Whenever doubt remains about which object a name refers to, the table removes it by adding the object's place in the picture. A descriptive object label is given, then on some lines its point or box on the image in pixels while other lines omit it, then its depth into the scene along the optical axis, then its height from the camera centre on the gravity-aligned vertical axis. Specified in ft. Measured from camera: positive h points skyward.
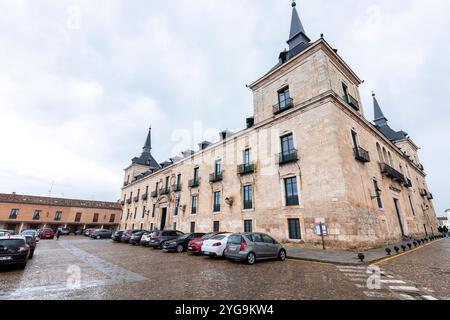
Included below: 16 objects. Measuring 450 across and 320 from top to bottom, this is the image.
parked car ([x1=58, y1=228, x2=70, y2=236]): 121.49 -3.71
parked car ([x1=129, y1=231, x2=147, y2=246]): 61.82 -3.29
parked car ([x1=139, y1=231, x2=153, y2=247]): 55.42 -2.98
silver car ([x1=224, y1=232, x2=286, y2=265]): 28.73 -2.74
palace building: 41.78 +14.98
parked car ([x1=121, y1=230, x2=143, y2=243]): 68.08 -2.78
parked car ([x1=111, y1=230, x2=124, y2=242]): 73.15 -3.33
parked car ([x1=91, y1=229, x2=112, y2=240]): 94.12 -3.57
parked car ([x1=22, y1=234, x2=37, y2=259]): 36.17 -2.95
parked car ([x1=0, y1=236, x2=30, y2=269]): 24.30 -3.04
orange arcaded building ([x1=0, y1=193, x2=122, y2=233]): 125.08 +7.99
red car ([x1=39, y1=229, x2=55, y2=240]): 88.42 -3.67
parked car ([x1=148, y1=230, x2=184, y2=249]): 49.47 -2.34
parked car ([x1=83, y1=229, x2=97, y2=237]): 110.33 -3.68
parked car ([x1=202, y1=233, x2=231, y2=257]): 33.55 -2.78
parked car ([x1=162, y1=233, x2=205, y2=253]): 43.62 -3.42
